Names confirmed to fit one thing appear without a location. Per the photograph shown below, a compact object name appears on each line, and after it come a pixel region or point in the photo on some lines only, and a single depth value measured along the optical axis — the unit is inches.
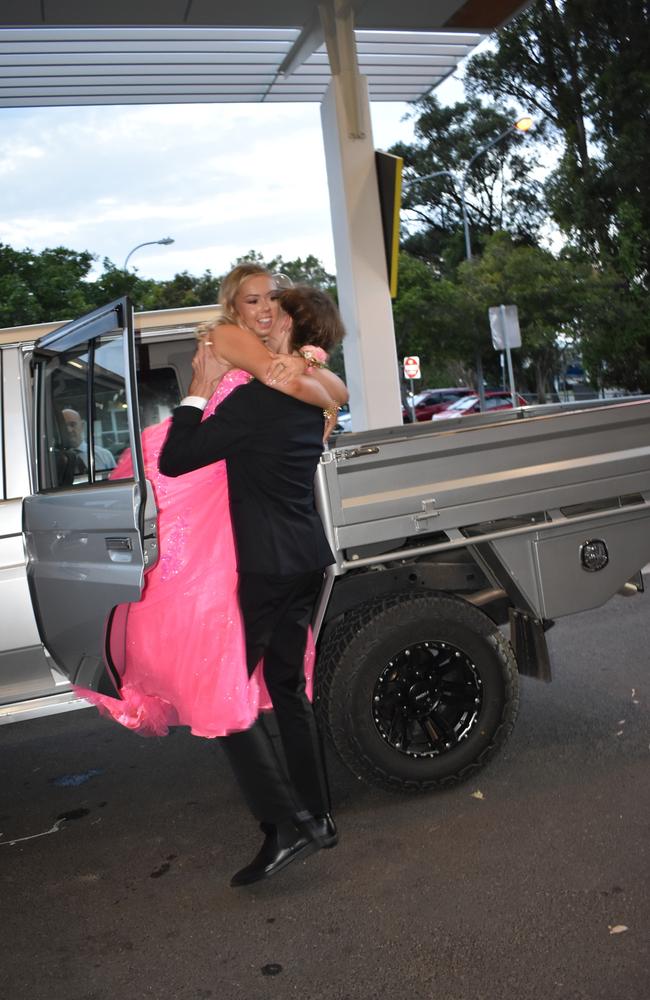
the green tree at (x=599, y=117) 1315.2
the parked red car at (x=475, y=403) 1349.7
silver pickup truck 151.1
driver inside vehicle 156.2
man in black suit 130.3
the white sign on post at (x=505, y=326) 834.8
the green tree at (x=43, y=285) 1154.7
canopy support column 407.5
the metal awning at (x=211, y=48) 380.8
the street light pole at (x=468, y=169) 1198.9
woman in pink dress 133.9
